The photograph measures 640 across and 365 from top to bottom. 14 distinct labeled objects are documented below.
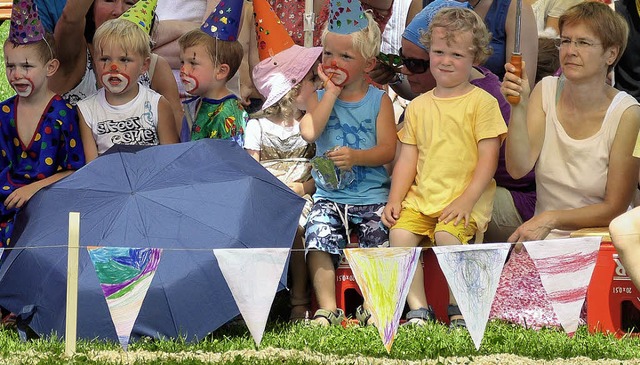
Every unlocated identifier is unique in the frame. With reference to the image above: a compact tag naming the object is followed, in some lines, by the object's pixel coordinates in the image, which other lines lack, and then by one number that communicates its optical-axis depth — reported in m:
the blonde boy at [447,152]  13.15
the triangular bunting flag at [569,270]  11.35
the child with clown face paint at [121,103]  14.45
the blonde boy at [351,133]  13.66
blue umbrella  12.09
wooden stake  10.95
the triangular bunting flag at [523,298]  12.82
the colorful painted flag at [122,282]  11.02
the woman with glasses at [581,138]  13.04
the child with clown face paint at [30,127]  13.94
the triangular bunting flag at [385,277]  11.09
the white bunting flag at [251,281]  11.18
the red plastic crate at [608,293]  12.52
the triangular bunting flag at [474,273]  11.13
